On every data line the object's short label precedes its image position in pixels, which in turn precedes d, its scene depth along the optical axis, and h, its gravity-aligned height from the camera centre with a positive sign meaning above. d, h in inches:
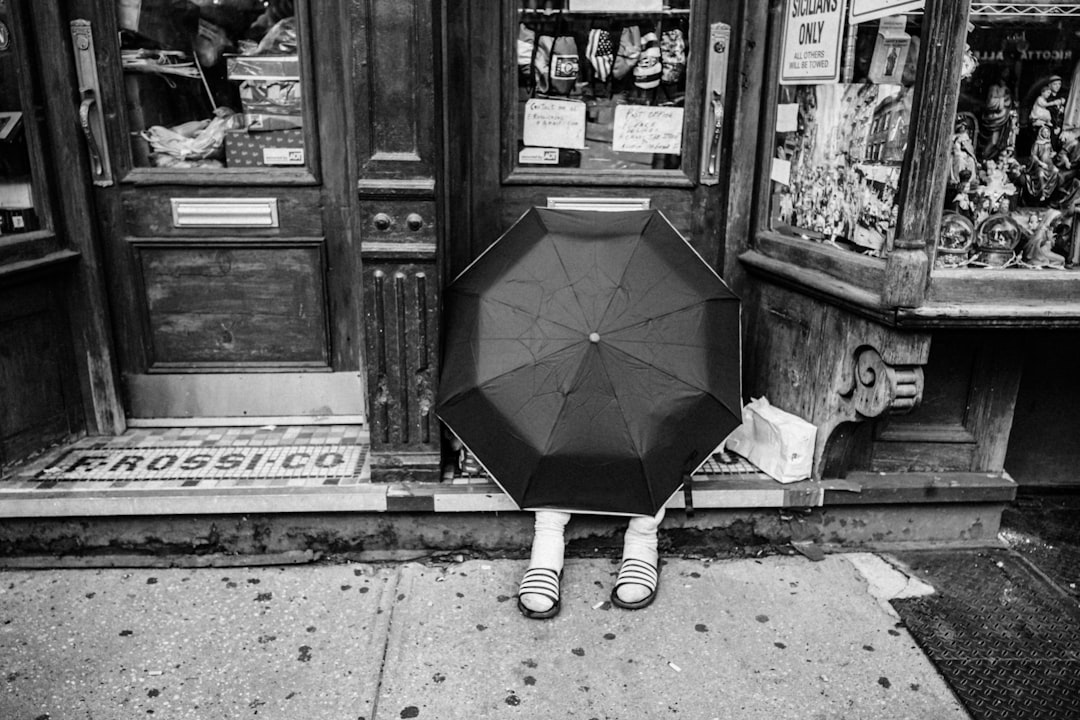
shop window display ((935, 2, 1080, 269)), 115.6 -3.4
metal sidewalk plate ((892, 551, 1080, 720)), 104.4 -69.6
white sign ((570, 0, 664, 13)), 137.1 +17.9
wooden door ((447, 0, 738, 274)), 137.0 +0.8
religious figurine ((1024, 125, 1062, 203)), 121.4 -7.0
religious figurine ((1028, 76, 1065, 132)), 119.0 +2.3
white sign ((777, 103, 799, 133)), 132.5 +0.4
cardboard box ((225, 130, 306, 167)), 140.9 -5.8
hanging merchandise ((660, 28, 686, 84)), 139.1 +10.2
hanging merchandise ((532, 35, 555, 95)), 138.3 +8.7
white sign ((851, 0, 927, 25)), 109.1 +14.8
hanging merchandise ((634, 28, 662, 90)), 139.3 +8.7
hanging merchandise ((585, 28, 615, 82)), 139.1 +10.6
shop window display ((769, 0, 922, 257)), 114.7 +0.1
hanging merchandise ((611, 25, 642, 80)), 139.0 +10.8
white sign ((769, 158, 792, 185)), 135.9 -8.3
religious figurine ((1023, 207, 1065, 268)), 120.0 -16.7
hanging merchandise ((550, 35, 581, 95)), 138.8 +8.5
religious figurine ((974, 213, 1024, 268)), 118.0 -16.2
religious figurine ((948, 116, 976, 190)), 117.4 -4.9
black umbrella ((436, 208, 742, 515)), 114.3 -34.6
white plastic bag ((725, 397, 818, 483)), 133.1 -51.1
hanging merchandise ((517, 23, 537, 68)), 137.5 +11.7
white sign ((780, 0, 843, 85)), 121.3 +11.4
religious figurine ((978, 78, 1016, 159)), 118.0 +0.0
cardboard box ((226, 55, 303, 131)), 138.2 +3.9
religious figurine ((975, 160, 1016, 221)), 120.2 -9.3
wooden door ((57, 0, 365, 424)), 136.5 -15.1
